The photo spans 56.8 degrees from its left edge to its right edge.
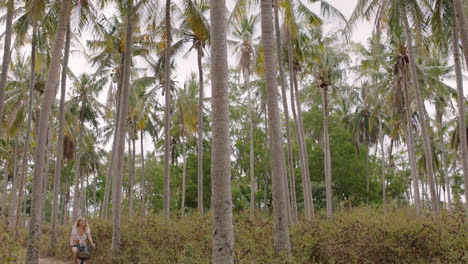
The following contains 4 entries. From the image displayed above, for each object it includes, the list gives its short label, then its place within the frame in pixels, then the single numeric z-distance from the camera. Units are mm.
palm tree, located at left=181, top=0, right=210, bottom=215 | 14484
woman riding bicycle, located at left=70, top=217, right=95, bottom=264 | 9617
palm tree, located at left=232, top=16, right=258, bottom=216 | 22438
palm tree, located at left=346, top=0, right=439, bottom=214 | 14156
